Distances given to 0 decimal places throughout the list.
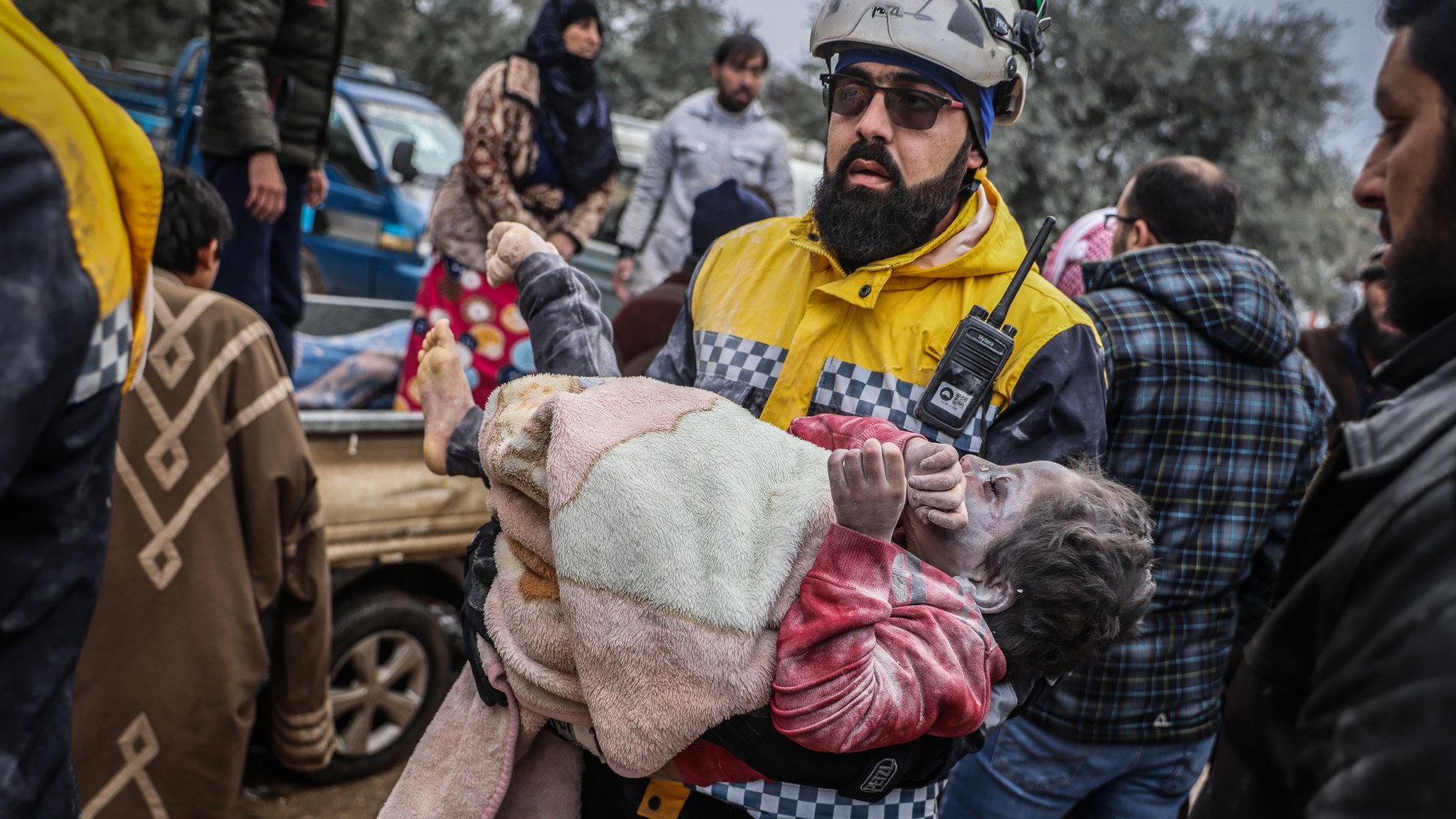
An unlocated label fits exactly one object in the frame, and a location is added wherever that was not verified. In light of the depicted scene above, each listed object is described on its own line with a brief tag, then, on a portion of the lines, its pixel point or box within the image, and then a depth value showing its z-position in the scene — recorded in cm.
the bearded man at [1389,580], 93
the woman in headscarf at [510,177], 475
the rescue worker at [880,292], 211
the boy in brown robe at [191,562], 318
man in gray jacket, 607
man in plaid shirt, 301
